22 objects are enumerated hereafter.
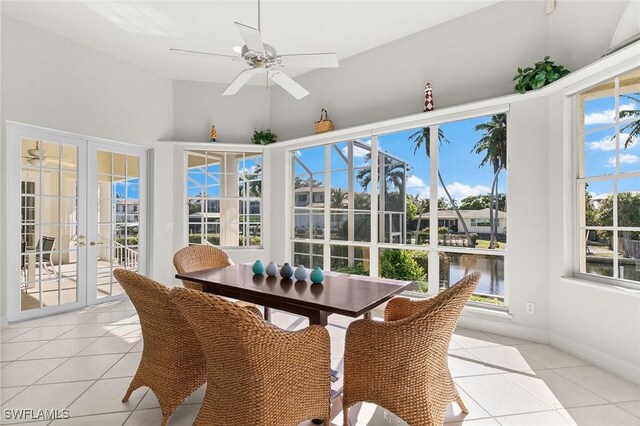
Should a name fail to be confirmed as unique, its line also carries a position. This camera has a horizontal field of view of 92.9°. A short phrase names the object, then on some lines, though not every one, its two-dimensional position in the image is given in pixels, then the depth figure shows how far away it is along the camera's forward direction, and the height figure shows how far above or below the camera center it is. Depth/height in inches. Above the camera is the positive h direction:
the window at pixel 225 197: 194.5 +11.7
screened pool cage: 153.9 +11.1
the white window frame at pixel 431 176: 126.6 +18.9
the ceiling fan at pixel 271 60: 83.4 +45.5
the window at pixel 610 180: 94.1 +10.9
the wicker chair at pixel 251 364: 51.3 -27.5
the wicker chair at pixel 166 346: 67.2 -30.0
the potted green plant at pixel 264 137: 191.8 +49.1
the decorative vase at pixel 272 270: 97.7 -17.8
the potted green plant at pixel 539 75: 105.0 +49.0
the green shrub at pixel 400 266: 148.5 -26.0
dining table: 68.9 -20.1
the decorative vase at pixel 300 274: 93.2 -18.2
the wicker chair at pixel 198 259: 112.8 -17.7
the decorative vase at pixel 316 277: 87.5 -18.0
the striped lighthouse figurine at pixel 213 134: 190.2 +50.8
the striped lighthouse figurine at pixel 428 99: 134.6 +51.0
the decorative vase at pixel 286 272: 94.4 -17.8
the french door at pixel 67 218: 134.5 -1.3
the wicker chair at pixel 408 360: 58.9 -29.7
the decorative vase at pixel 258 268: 99.8 -17.5
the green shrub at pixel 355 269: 165.7 -30.5
